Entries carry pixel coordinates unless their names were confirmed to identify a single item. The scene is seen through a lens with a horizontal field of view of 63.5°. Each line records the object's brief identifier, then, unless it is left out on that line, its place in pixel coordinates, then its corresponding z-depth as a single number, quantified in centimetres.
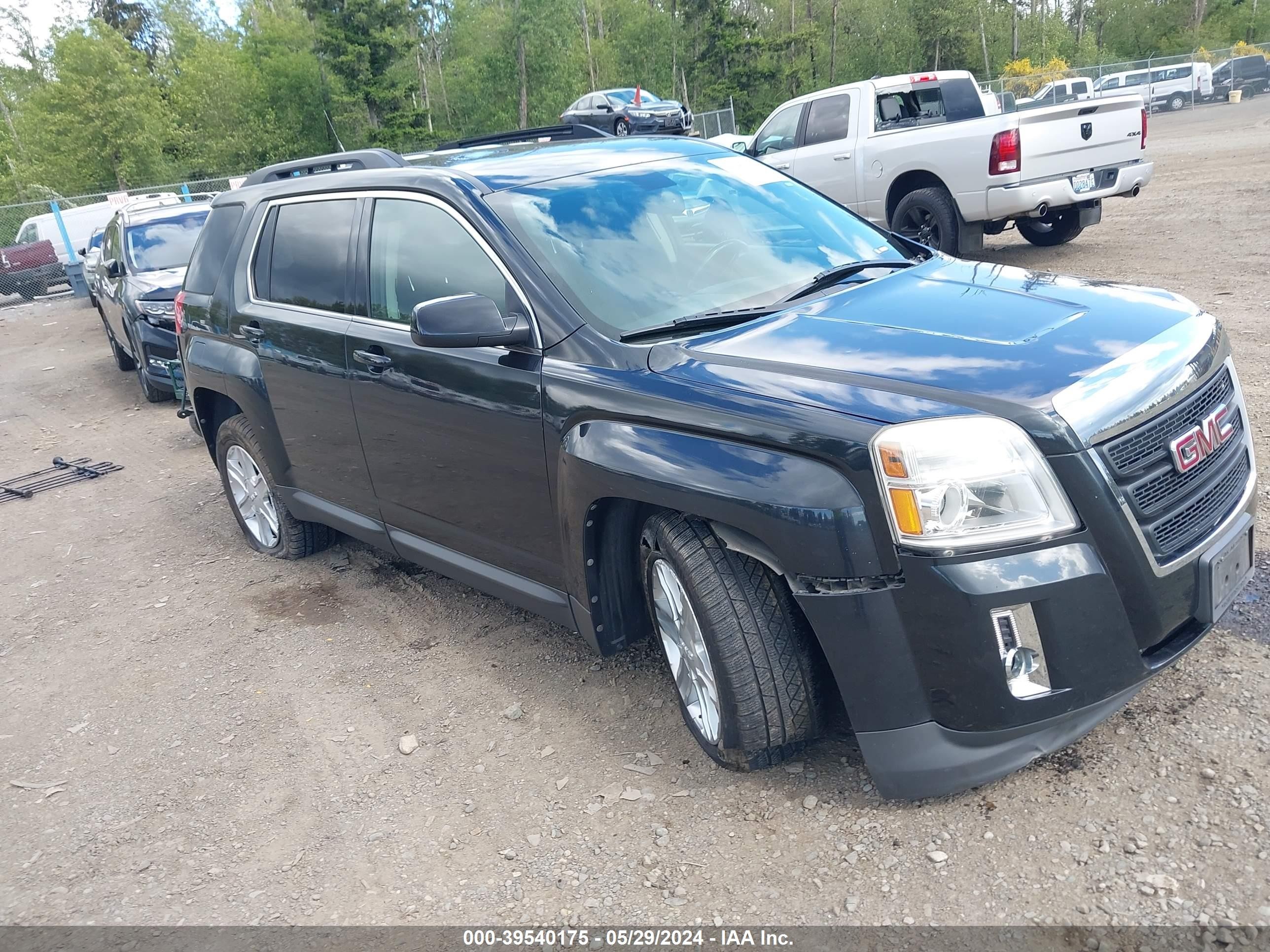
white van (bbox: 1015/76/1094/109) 3572
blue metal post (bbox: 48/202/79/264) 2581
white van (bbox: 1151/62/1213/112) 4066
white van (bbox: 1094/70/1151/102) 4219
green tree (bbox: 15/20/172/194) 4247
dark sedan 2731
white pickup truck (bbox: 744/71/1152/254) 956
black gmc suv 254
